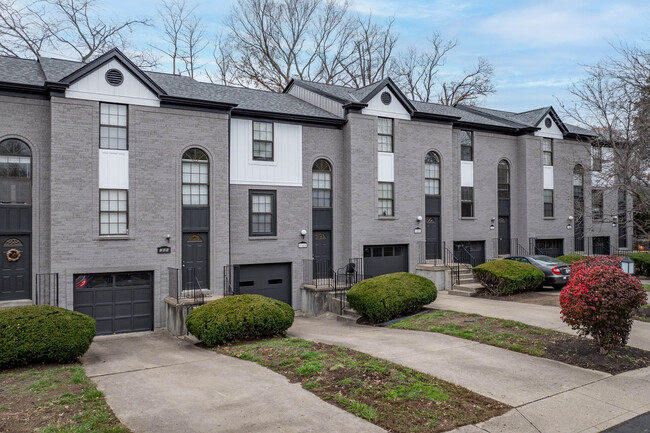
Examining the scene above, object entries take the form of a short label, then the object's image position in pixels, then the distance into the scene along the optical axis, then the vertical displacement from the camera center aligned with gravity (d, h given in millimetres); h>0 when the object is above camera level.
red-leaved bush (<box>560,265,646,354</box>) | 9797 -1719
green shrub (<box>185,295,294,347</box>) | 12406 -2610
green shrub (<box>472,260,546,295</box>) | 18531 -2200
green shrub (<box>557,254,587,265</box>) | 23406 -1895
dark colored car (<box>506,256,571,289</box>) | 19750 -2117
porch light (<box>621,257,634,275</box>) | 15242 -1484
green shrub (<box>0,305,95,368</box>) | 10188 -2491
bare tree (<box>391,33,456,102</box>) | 41875 +12040
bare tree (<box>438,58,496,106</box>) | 41125 +10924
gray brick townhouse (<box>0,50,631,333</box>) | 15438 +1401
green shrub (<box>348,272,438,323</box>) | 14969 -2408
